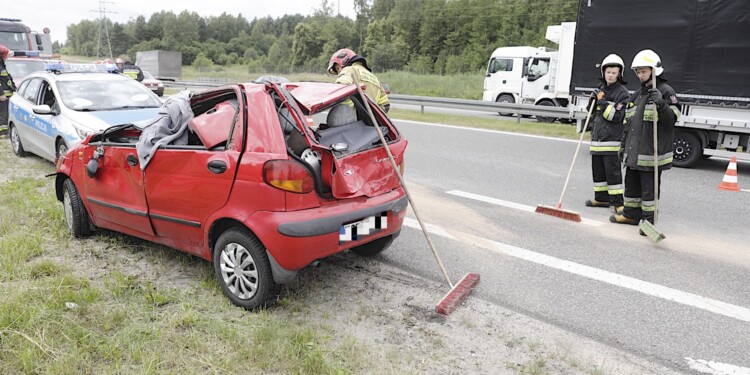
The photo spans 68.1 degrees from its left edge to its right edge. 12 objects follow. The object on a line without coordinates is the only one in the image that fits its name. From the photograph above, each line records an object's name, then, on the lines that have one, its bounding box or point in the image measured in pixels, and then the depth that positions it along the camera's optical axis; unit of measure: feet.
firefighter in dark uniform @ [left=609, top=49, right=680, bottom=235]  18.16
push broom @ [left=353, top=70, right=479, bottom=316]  12.13
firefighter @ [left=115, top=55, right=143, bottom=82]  54.70
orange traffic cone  24.73
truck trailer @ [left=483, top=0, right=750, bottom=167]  28.91
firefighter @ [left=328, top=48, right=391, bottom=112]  19.03
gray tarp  13.26
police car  24.34
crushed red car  11.32
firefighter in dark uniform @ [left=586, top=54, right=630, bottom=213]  20.65
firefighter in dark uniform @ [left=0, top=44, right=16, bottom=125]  36.42
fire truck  66.64
